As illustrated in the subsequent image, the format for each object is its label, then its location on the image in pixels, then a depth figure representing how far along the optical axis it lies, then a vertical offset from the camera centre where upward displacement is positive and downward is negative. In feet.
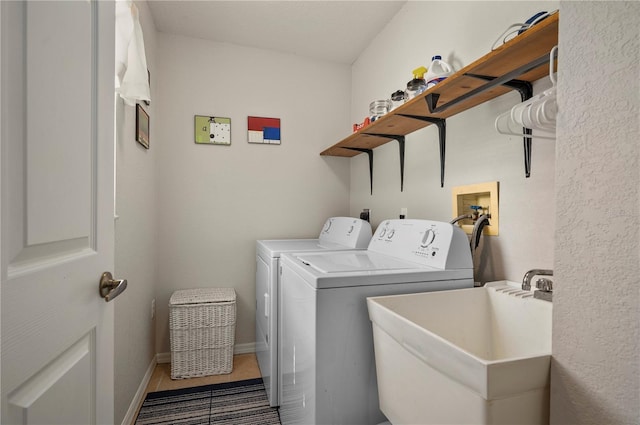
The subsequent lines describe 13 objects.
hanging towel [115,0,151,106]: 4.40 +2.25
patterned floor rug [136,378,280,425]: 5.79 -3.94
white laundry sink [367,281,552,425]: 2.05 -1.26
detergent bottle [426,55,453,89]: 5.13 +2.45
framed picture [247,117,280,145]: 8.66 +2.25
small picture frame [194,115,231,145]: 8.28 +2.14
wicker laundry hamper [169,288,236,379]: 7.12 -2.91
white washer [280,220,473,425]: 3.60 -1.25
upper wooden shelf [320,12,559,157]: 3.19 +1.74
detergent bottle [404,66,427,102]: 5.10 +2.12
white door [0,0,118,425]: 1.72 +0.00
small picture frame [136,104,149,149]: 5.90 +1.65
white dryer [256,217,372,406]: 5.96 -1.26
